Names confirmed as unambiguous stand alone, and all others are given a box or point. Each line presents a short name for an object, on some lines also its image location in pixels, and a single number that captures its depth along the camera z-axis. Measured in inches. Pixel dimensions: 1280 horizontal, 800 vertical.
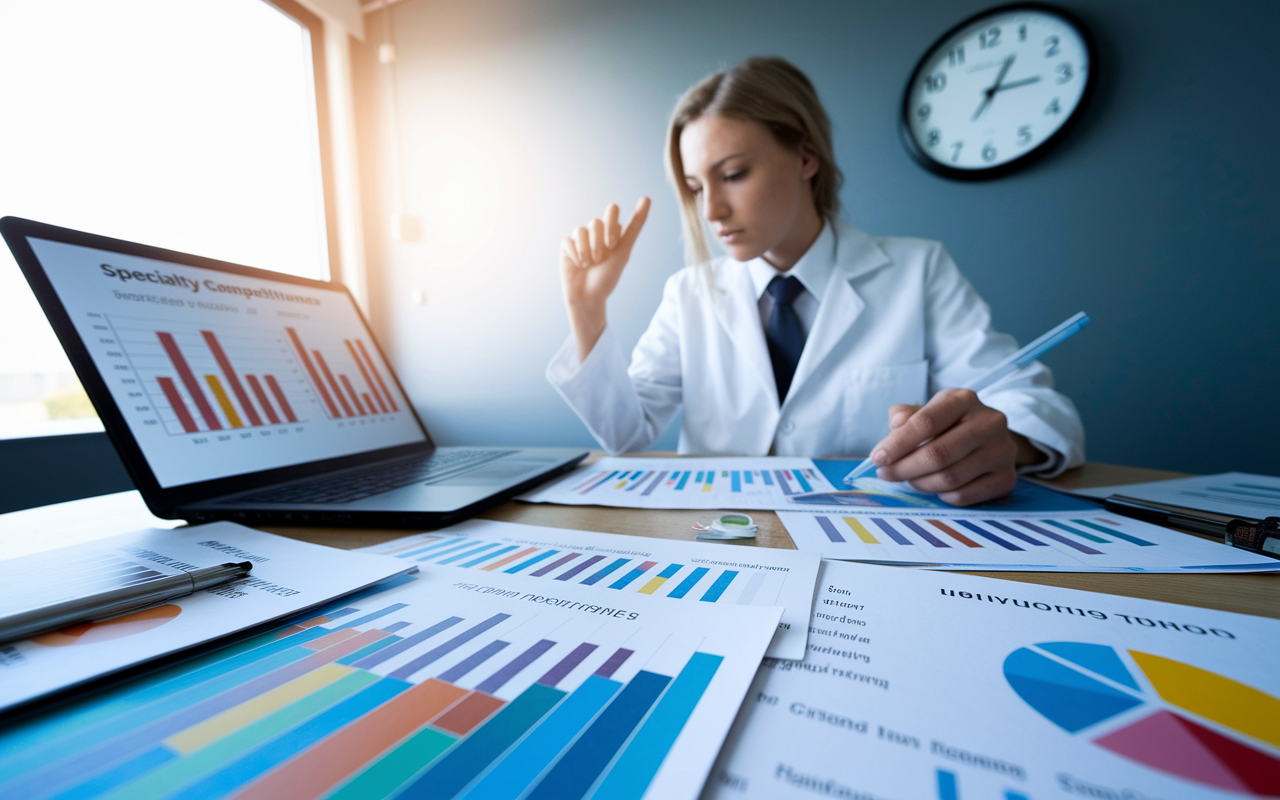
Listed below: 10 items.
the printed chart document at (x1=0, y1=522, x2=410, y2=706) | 7.1
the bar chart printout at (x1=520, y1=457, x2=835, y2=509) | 17.4
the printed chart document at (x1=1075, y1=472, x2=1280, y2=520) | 15.4
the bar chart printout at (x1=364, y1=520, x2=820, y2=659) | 9.5
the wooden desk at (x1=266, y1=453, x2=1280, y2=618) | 9.6
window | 43.9
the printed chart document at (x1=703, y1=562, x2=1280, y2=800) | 5.1
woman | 33.6
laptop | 15.0
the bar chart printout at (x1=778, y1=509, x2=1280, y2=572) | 11.1
